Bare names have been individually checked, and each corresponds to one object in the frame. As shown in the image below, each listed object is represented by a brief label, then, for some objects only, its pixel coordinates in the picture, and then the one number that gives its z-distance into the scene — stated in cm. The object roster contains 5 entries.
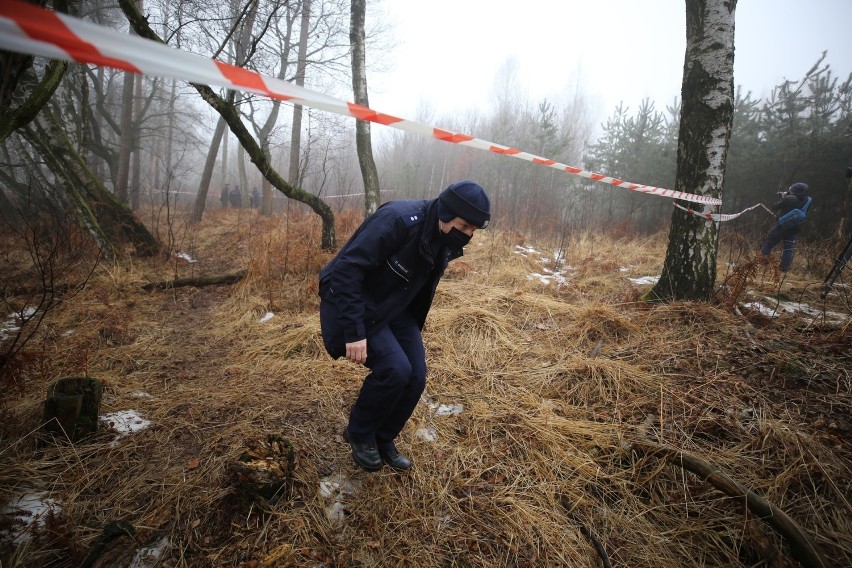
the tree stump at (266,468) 178
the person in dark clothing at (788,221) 641
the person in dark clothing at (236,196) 1598
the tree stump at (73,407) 214
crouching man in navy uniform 186
